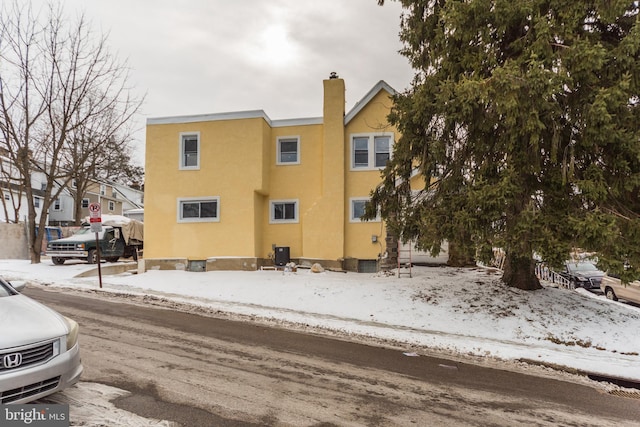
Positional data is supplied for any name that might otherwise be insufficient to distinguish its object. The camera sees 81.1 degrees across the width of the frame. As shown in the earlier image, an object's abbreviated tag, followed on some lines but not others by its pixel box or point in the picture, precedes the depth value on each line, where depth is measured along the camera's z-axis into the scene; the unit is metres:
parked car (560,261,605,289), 17.68
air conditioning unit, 15.73
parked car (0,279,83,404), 3.22
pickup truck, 17.31
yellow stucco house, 15.69
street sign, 11.84
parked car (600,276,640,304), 14.41
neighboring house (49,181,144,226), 41.19
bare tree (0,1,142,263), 17.30
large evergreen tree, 6.82
